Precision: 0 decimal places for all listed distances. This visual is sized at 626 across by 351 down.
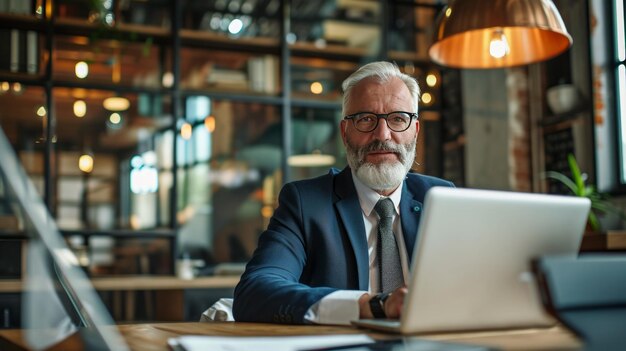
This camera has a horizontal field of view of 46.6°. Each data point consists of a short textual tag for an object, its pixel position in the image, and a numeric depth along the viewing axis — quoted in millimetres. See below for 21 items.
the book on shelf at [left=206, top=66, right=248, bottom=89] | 5957
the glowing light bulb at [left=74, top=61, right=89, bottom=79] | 5543
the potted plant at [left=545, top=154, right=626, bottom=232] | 4387
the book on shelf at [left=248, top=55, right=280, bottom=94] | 6102
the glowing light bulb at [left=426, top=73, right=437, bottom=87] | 6594
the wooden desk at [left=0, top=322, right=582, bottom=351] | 1187
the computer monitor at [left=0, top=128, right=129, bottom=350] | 867
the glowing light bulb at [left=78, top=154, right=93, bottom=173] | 5758
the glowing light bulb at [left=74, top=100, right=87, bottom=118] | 5699
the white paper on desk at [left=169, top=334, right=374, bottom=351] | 1184
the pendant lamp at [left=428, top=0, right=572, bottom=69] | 2342
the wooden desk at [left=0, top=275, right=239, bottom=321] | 4469
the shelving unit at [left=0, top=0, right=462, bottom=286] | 5500
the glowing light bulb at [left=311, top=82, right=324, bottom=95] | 6277
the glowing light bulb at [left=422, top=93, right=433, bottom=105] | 6602
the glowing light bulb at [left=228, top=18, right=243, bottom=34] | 6117
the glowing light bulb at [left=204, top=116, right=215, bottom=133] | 6031
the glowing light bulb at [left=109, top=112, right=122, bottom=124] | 5895
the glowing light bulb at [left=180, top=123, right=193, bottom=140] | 5930
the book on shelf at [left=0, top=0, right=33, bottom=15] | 5340
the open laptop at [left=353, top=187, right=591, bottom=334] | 1191
